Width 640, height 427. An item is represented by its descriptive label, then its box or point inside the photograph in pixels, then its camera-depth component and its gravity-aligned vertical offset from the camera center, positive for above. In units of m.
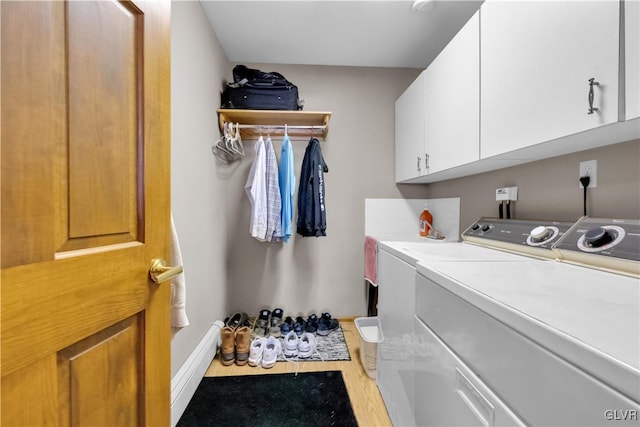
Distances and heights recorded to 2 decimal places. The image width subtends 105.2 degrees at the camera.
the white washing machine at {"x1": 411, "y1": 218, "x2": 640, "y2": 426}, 0.36 -0.23
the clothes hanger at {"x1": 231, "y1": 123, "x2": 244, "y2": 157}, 1.92 +0.54
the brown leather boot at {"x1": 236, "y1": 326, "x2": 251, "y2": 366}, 1.73 -0.97
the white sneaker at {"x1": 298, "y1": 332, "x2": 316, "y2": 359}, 1.80 -1.02
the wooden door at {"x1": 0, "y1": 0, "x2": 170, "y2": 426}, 0.40 +0.00
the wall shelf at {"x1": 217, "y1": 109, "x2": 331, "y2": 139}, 1.93 +0.76
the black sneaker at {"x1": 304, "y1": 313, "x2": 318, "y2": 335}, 2.08 -0.99
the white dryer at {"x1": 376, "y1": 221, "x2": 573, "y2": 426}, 0.96 -0.42
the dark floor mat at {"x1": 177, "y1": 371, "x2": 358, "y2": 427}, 1.28 -1.10
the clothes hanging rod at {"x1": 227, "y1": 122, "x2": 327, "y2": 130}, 2.00 +0.71
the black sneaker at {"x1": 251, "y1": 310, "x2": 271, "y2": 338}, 2.02 -0.98
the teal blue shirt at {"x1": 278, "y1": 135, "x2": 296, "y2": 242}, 1.91 +0.21
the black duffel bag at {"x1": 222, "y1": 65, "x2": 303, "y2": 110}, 1.95 +0.95
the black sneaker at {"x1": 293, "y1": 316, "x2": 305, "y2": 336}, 2.06 -1.00
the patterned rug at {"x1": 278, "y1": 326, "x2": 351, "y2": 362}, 1.79 -1.07
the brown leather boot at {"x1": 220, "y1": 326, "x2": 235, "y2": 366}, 1.73 -0.97
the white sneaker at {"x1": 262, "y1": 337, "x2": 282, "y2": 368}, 1.69 -1.01
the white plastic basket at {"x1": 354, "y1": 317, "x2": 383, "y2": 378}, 1.57 -0.89
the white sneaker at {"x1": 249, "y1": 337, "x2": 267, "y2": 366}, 1.72 -1.01
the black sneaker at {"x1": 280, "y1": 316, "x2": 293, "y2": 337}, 2.03 -0.99
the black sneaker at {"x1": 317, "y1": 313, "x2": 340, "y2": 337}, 2.06 -1.00
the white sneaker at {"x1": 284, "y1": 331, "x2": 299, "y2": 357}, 1.80 -1.01
